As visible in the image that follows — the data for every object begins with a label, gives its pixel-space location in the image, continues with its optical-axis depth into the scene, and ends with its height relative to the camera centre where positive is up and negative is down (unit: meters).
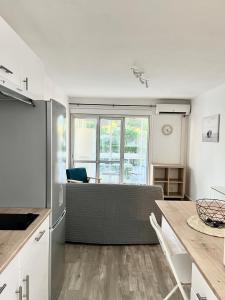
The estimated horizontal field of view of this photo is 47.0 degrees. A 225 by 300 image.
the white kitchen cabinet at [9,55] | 1.56 +0.55
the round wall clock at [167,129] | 6.55 +0.30
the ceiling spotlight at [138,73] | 3.50 +0.95
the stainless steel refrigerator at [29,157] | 2.07 -0.14
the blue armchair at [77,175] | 5.10 -0.72
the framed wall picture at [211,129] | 4.57 +0.24
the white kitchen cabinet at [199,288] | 1.10 -0.67
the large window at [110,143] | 6.65 -0.08
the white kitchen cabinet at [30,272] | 1.25 -0.76
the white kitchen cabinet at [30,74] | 2.03 +0.57
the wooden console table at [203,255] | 1.07 -0.57
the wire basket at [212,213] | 1.73 -0.53
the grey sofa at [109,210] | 3.40 -0.92
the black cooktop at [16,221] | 1.69 -0.57
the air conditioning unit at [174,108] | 6.27 +0.80
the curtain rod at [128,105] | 6.50 +0.89
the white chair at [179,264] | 1.71 -0.88
